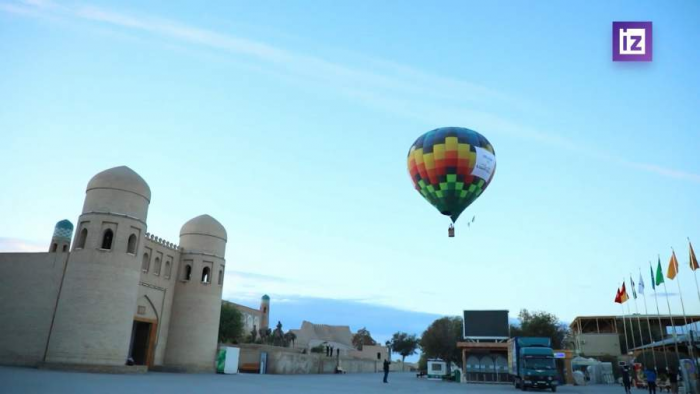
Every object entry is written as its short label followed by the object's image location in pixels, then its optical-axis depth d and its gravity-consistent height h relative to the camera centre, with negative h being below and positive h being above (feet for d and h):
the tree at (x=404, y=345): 327.47 +4.64
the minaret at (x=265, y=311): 258.59 +18.12
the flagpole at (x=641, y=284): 137.56 +21.49
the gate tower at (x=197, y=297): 121.29 +10.87
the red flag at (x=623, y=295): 146.10 +19.59
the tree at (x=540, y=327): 222.89 +14.48
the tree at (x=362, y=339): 370.53 +8.58
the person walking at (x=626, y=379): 88.69 -2.57
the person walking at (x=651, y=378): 85.87 -2.08
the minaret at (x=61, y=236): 140.97 +27.03
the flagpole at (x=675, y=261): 111.65 +22.96
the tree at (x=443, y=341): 215.72 +5.54
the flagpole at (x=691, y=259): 105.03 +22.38
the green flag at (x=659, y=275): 119.55 +21.08
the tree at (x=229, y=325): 185.47 +6.55
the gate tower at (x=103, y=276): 90.74 +11.23
